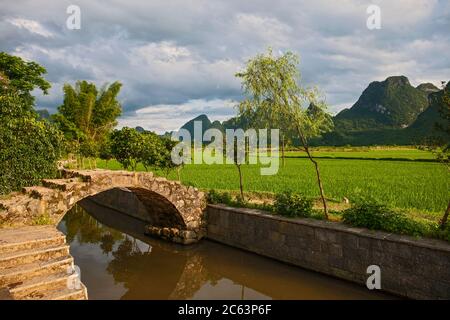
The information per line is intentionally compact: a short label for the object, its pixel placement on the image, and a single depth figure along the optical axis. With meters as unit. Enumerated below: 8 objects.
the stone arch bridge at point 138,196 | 9.04
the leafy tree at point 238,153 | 14.45
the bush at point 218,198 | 14.06
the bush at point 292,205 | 11.12
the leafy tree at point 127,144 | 19.88
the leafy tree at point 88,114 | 29.95
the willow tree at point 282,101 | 11.20
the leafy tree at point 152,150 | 19.12
